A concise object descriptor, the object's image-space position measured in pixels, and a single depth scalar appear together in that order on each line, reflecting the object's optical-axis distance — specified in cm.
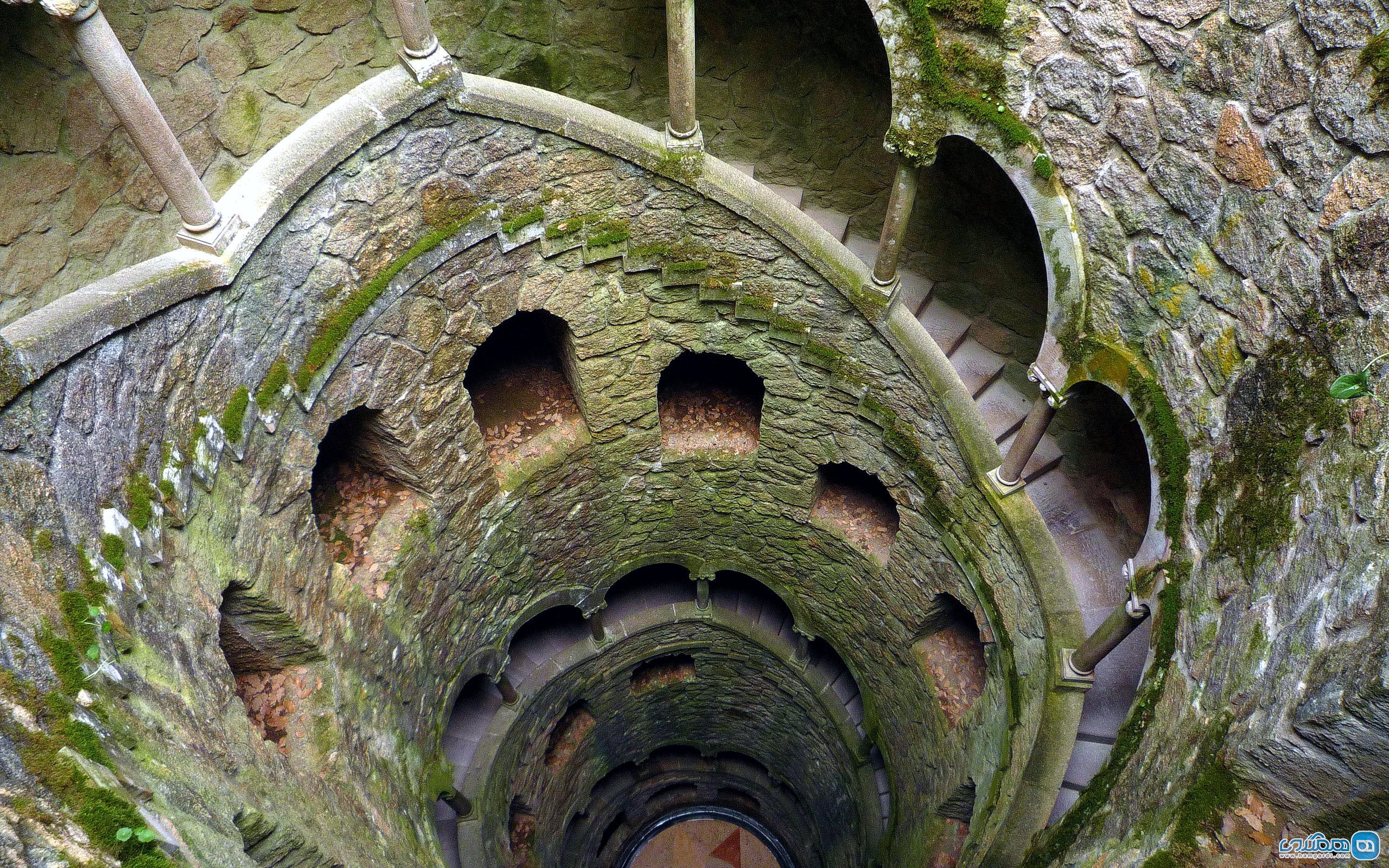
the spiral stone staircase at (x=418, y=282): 417
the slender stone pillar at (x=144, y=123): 383
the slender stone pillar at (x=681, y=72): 561
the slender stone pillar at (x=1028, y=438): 591
